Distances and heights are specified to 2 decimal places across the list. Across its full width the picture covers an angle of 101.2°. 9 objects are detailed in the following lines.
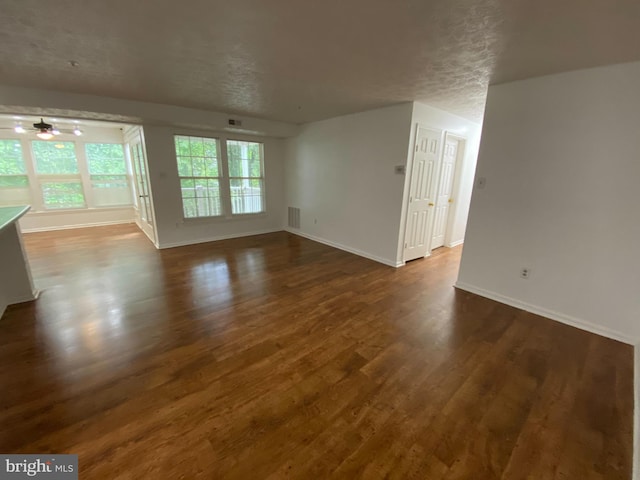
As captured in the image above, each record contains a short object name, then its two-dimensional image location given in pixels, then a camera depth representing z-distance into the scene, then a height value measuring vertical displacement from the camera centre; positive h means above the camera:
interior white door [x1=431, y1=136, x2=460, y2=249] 4.59 -0.23
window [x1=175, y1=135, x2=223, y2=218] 5.07 -0.05
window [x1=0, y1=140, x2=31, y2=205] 5.64 -0.15
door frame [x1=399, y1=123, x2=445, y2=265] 3.85 +0.06
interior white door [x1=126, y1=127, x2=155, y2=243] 5.02 -0.22
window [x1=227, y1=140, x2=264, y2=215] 5.70 -0.06
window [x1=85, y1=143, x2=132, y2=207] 6.62 -0.09
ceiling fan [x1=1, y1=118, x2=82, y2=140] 4.58 +0.76
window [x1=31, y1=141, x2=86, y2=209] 6.02 -0.11
